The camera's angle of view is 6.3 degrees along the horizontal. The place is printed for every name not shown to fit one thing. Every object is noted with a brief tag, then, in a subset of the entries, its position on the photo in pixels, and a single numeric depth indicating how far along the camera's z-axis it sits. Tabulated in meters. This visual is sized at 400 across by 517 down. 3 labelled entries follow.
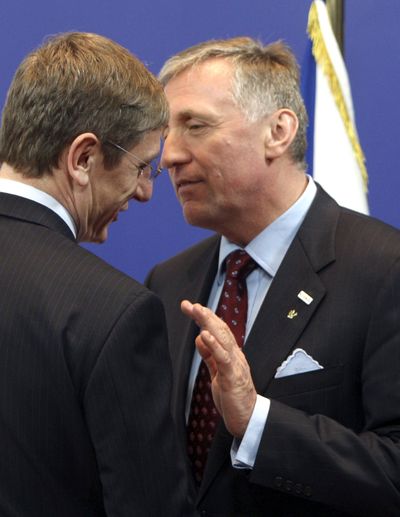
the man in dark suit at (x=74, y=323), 3.72
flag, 4.59
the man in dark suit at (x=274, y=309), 3.96
